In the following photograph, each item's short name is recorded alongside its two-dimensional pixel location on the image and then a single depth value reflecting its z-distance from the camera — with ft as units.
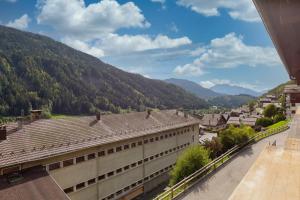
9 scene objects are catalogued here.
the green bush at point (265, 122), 172.18
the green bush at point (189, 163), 61.75
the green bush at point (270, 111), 190.62
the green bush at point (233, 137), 90.27
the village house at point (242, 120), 198.36
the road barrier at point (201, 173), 49.10
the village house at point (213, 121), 248.24
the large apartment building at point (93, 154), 47.50
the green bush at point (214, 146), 88.54
